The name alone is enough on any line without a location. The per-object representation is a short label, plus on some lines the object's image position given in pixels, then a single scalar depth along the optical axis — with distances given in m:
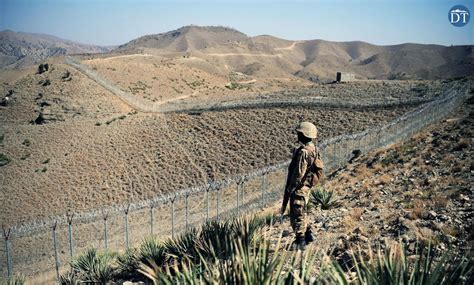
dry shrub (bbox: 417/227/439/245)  6.28
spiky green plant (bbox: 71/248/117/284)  8.00
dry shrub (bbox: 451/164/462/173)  11.36
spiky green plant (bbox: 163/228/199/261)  7.08
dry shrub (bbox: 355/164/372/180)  14.37
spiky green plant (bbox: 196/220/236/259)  6.77
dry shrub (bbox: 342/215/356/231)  8.35
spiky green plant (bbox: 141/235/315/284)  3.70
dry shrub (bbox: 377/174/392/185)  12.28
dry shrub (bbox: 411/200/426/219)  7.91
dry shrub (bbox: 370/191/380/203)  10.52
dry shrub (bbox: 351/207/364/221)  9.04
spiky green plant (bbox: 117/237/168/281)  7.68
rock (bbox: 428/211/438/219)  7.68
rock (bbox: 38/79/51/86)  46.67
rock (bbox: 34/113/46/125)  38.72
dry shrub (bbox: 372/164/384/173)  14.39
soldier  6.69
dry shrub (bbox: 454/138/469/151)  14.10
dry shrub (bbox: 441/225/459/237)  6.64
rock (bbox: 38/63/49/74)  52.49
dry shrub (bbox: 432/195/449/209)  8.25
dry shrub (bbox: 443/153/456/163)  12.72
